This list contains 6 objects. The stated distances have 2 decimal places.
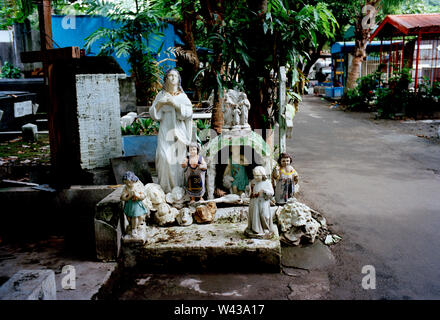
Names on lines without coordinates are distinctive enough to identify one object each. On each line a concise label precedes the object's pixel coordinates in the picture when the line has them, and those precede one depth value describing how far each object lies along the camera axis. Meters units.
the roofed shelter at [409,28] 14.60
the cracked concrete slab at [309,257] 4.55
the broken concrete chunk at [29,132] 10.77
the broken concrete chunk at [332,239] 5.09
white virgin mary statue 5.42
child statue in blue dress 4.41
